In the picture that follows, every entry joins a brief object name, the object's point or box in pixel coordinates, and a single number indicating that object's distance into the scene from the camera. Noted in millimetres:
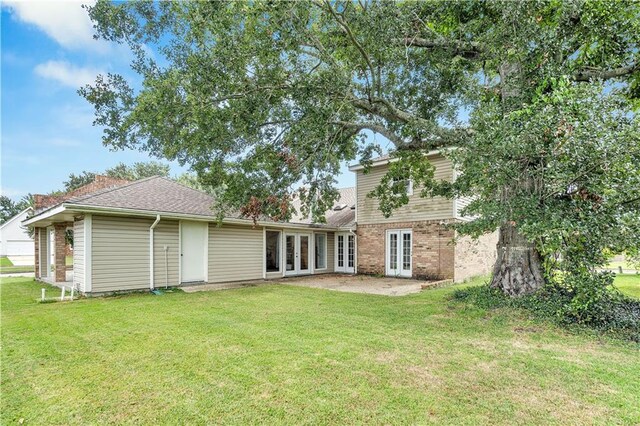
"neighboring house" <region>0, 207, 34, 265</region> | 34438
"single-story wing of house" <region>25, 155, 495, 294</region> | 9953
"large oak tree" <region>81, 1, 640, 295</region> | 4914
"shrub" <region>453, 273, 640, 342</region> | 5160
